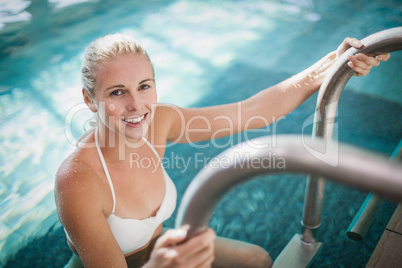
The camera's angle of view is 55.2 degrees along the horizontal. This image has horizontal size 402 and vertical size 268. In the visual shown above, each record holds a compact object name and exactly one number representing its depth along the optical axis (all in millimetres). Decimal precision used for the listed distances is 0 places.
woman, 1386
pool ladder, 519
